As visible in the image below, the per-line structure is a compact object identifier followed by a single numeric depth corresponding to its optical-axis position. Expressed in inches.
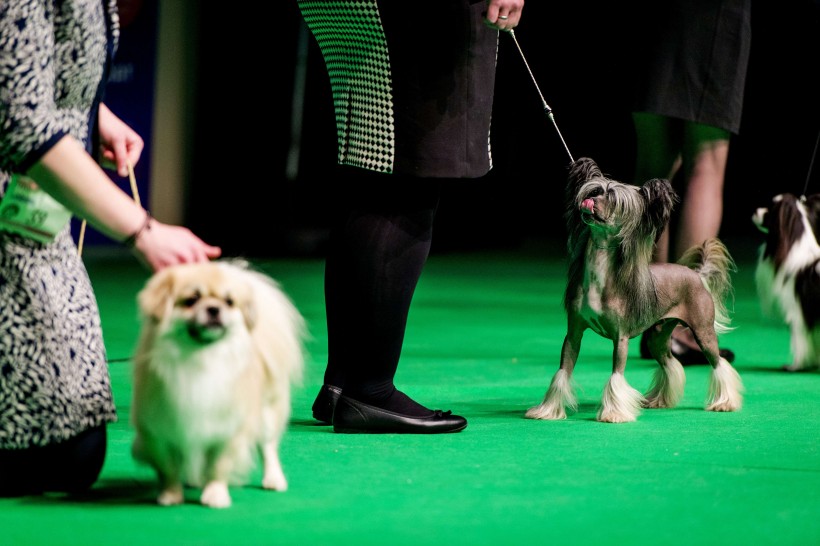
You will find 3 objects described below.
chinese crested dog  218.7
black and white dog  298.0
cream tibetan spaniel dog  138.9
